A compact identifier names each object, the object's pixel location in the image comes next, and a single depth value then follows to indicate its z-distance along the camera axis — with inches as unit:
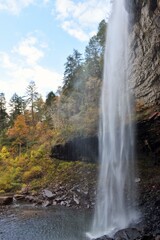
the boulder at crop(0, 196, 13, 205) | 736.5
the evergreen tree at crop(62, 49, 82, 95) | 1218.4
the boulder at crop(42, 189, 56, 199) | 743.1
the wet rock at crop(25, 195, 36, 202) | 748.4
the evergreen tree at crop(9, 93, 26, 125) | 1690.3
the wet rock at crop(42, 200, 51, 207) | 687.8
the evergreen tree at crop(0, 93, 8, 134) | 1684.1
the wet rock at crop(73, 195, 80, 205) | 683.2
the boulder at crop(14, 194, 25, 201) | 781.5
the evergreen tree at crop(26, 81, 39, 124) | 1600.9
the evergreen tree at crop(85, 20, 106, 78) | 1067.0
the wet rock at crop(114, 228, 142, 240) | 349.3
